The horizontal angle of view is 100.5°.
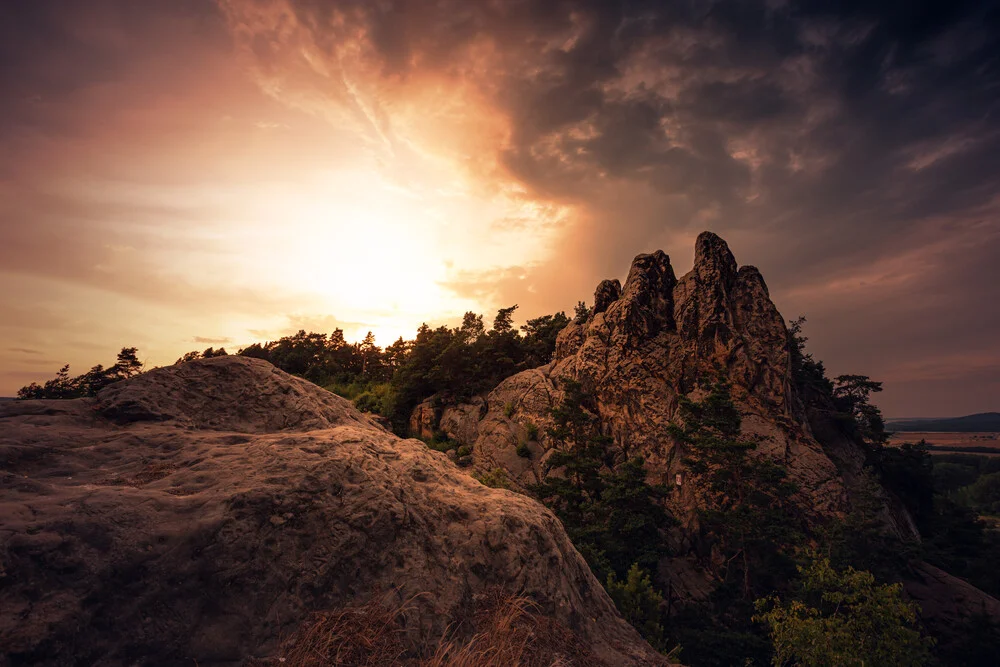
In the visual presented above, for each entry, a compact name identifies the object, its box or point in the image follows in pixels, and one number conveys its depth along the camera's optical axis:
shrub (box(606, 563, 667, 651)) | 17.72
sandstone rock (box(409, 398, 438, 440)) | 45.59
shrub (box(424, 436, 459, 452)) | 41.69
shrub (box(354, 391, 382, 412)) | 50.81
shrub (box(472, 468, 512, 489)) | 27.61
